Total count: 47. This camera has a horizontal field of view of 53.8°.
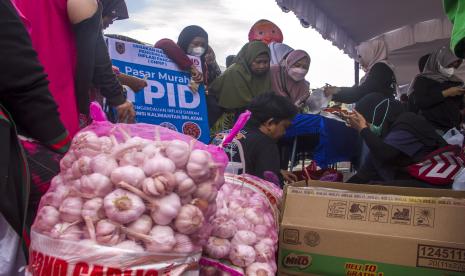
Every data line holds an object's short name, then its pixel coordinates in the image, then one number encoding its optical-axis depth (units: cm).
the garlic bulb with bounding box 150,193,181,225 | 88
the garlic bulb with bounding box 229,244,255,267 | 111
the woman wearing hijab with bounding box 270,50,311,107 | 449
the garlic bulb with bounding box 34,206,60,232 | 92
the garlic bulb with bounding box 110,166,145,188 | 90
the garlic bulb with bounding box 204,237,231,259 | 110
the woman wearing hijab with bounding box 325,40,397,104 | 412
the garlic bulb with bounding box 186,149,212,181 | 95
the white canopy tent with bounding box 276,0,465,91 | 623
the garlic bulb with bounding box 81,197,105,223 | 89
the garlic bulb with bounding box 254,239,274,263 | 115
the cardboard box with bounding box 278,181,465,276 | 120
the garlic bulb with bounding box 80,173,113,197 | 90
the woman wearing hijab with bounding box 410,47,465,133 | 368
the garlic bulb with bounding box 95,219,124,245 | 86
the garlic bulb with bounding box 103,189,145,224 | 87
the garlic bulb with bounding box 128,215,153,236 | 87
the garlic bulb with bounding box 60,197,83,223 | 90
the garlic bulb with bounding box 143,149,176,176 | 91
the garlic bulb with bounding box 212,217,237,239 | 113
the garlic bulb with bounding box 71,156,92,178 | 95
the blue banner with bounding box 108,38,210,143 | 329
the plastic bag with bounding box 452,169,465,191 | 213
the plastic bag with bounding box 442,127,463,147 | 321
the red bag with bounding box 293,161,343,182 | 372
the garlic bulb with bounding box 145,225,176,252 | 87
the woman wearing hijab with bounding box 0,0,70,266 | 101
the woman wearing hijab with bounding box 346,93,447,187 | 287
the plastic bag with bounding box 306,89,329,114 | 462
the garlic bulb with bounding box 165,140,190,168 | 94
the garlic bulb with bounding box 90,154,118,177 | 93
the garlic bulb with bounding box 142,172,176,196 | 88
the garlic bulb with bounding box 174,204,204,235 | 90
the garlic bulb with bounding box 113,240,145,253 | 85
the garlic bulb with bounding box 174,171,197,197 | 92
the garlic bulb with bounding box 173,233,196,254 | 90
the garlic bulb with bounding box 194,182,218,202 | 96
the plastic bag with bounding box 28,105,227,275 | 86
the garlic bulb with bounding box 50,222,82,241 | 88
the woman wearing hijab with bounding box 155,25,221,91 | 355
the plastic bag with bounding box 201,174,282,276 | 111
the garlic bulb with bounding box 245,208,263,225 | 123
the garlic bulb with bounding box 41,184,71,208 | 96
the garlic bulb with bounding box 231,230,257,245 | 115
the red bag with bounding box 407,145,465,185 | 277
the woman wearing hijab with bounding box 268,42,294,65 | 499
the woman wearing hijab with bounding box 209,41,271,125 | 397
